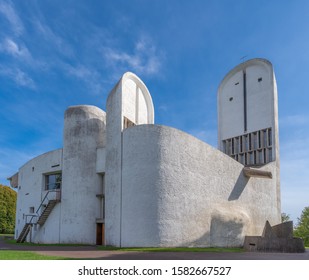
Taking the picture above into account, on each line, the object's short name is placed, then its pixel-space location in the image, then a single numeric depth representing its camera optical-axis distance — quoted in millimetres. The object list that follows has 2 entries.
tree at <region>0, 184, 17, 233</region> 56469
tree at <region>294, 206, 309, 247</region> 45156
